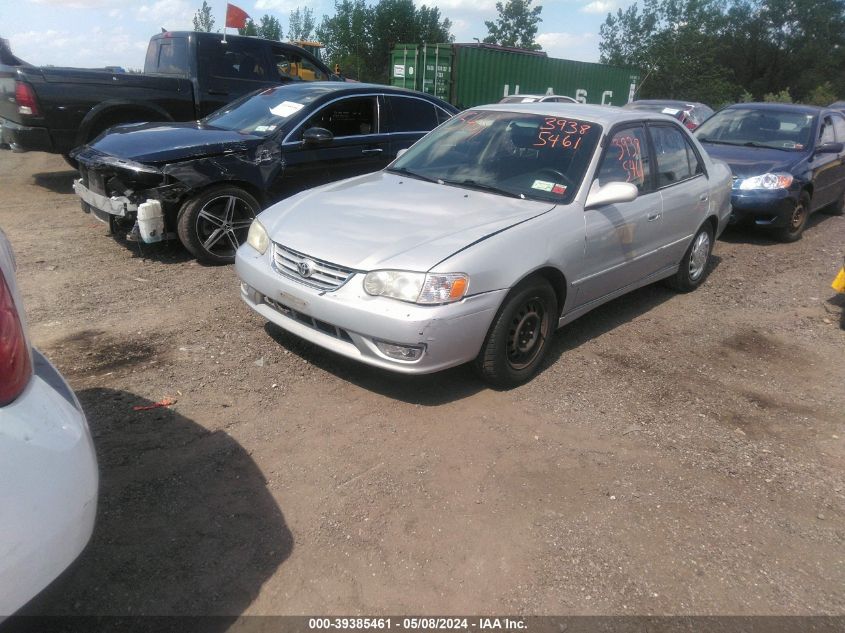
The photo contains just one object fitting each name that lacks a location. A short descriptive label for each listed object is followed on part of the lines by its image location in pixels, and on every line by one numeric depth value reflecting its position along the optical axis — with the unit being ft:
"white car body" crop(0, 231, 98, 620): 4.94
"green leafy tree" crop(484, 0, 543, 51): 185.26
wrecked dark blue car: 17.33
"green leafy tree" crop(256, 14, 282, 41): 177.99
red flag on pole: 28.91
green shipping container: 67.00
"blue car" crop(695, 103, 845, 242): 24.40
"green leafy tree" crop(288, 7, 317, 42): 188.96
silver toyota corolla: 10.76
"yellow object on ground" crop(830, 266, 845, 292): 16.44
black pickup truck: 25.46
